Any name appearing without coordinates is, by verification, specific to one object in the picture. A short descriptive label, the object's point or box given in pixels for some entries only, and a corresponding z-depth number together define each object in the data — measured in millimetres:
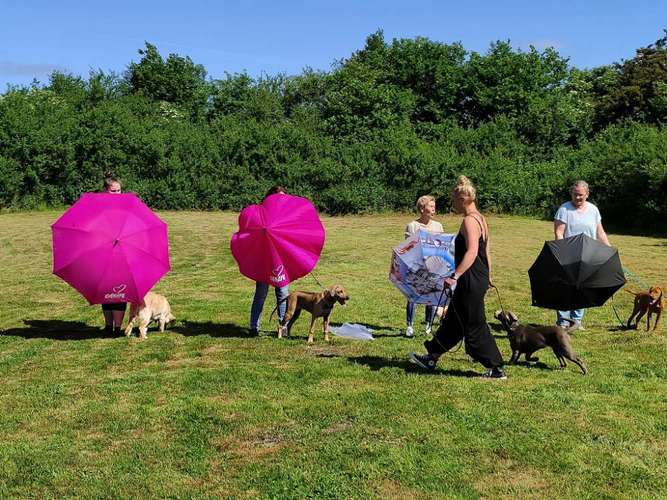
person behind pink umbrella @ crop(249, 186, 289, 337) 9695
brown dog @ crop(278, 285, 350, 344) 9234
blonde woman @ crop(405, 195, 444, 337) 9695
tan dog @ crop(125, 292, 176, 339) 9812
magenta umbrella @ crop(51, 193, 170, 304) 8984
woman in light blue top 9469
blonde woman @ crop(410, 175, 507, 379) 6977
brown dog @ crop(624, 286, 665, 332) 9781
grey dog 7699
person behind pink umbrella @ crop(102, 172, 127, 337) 9828
